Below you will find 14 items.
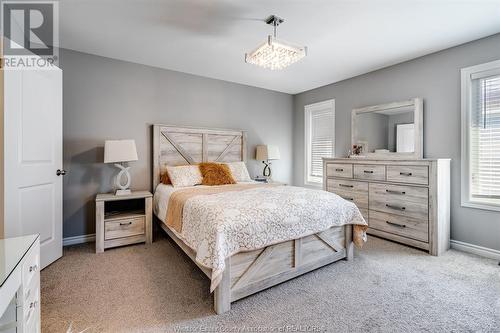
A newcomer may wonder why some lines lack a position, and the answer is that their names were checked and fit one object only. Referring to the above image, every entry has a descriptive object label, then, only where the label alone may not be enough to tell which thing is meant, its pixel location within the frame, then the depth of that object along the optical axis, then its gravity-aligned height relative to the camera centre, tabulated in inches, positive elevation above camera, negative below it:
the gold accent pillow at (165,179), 135.0 -8.5
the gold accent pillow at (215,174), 131.9 -5.6
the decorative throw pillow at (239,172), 150.9 -4.8
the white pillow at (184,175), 127.1 -6.0
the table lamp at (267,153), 170.0 +8.6
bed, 68.4 -24.4
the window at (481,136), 104.3 +13.5
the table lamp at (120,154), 113.6 +5.1
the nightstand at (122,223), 108.6 -29.1
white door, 80.7 +3.1
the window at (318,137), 179.0 +22.5
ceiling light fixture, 83.7 +42.9
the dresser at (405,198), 108.1 -17.0
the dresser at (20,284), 37.8 -21.6
